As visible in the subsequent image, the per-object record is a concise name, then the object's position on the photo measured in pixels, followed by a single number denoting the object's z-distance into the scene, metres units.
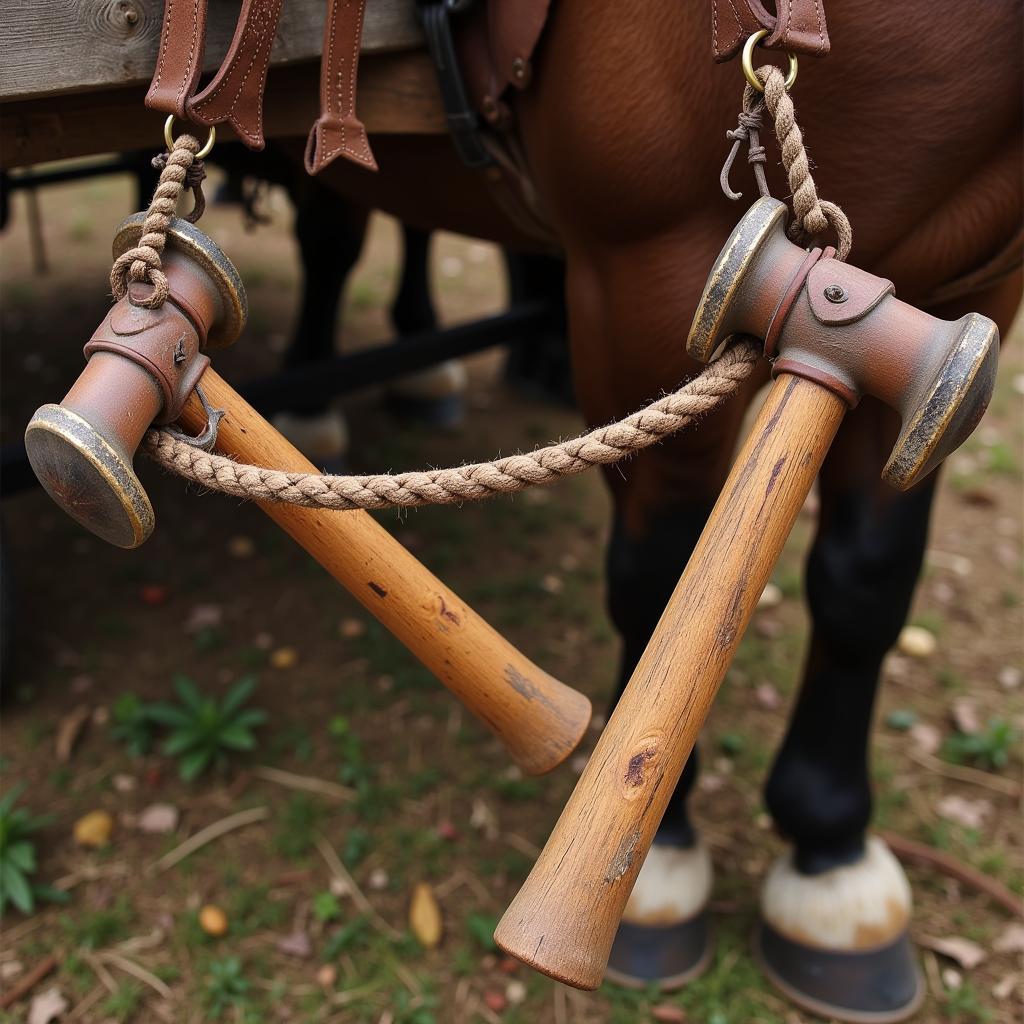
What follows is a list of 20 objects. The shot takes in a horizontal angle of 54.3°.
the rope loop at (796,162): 0.86
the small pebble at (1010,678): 2.27
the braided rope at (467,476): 0.89
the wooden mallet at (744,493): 0.81
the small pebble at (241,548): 2.58
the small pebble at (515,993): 1.51
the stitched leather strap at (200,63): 0.97
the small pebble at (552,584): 2.53
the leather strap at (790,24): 0.86
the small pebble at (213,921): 1.60
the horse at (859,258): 1.00
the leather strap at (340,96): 1.06
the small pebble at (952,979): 1.58
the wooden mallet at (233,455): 0.84
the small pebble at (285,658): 2.22
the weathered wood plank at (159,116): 1.17
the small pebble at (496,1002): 1.50
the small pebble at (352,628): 2.33
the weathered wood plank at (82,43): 1.00
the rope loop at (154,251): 0.90
